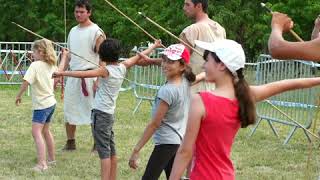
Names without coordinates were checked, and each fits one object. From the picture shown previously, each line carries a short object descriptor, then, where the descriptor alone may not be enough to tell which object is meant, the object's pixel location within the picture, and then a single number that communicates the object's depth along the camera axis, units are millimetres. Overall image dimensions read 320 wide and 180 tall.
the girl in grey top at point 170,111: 10695
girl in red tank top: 7203
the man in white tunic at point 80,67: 16234
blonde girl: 14633
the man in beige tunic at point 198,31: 13133
